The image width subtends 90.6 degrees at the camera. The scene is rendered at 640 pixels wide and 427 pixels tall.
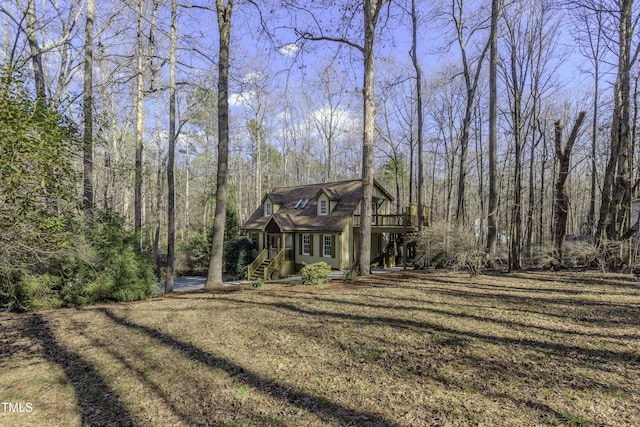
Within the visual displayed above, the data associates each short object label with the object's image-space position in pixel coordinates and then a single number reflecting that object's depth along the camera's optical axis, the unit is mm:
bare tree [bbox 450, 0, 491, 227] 15281
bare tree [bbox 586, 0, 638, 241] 9859
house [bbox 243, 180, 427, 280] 19628
